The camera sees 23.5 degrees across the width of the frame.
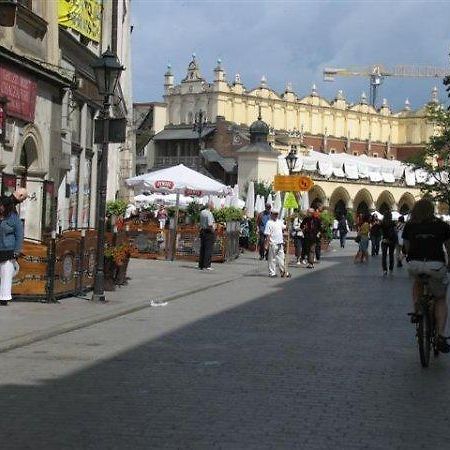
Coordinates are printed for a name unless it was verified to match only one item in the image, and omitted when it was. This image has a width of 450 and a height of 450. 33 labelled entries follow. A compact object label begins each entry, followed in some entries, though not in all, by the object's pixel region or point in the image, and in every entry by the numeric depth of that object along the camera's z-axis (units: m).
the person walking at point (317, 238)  32.50
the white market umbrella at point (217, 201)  41.75
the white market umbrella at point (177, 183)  33.81
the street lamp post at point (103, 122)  17.69
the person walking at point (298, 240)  34.17
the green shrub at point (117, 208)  35.06
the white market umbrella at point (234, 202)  42.78
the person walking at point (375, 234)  36.85
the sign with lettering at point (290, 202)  34.00
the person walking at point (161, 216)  36.47
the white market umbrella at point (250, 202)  46.56
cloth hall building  84.62
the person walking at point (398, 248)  31.65
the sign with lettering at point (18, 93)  20.41
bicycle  11.08
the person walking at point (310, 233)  32.06
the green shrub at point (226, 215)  34.75
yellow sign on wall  25.44
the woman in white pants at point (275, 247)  26.98
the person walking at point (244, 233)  39.62
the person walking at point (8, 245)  16.09
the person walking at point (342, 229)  52.16
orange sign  33.19
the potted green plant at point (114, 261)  19.61
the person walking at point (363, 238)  34.88
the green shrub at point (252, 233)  41.09
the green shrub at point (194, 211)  36.09
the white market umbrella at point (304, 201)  49.78
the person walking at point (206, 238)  28.70
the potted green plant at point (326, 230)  44.53
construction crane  169.00
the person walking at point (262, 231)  35.72
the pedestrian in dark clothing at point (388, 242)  28.94
